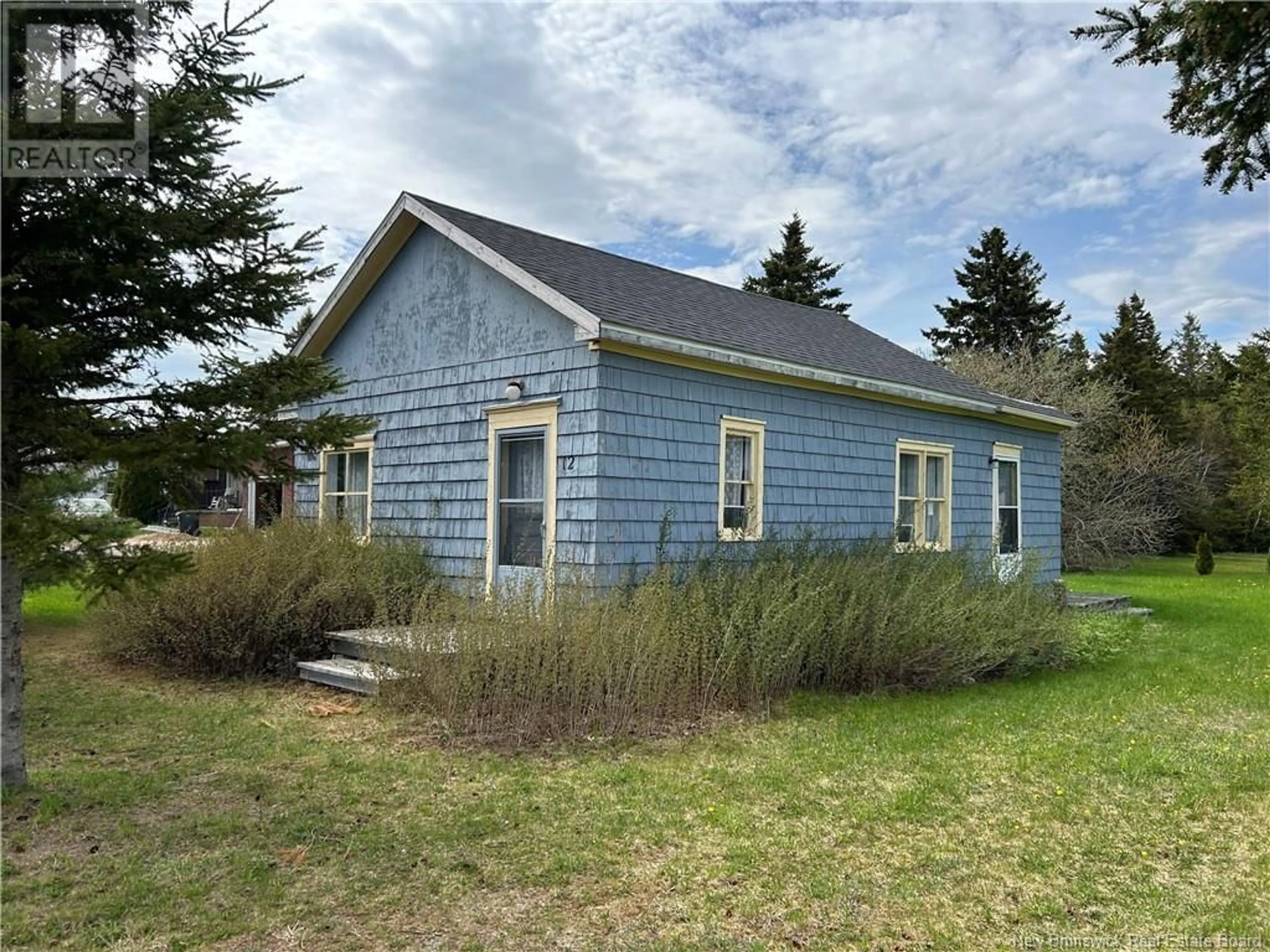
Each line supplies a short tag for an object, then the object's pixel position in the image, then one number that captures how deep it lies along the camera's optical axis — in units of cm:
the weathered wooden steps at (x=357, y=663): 653
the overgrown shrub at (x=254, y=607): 786
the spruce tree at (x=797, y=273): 3566
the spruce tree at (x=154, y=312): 410
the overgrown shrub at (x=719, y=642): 600
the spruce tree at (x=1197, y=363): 3909
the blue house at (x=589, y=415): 816
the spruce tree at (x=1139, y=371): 3419
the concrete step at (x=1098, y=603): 1370
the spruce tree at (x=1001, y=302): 3528
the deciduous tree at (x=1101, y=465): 2409
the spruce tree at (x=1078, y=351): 3136
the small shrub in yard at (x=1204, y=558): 2389
